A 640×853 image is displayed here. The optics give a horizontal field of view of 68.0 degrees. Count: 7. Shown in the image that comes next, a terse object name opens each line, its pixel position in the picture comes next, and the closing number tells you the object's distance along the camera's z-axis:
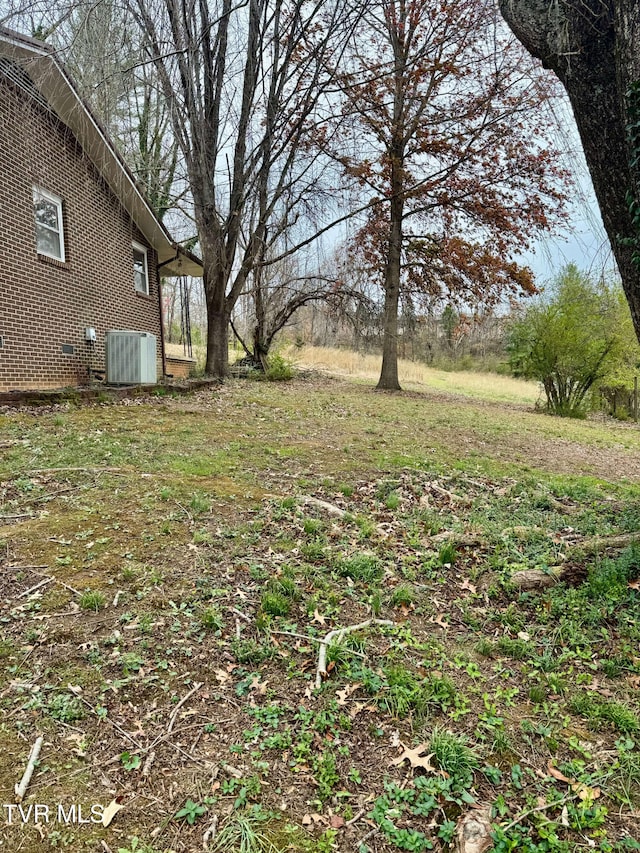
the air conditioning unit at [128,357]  8.90
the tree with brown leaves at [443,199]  11.75
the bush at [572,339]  12.80
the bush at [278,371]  14.77
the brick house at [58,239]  7.36
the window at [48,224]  8.21
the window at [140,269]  11.73
